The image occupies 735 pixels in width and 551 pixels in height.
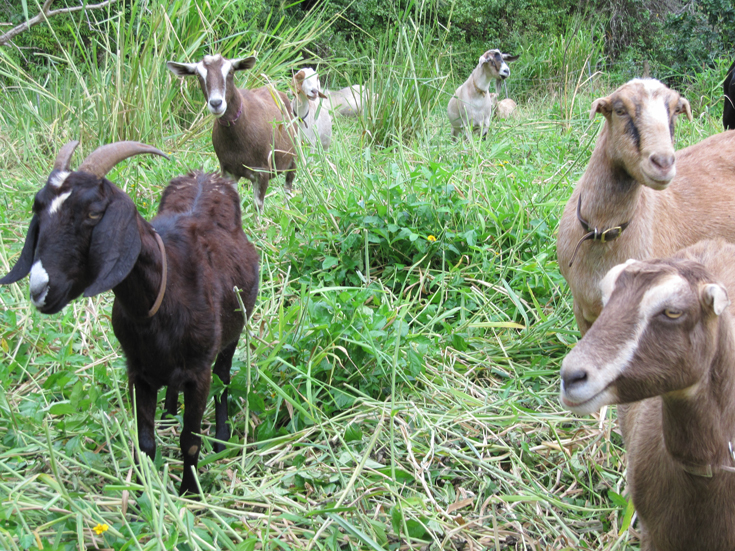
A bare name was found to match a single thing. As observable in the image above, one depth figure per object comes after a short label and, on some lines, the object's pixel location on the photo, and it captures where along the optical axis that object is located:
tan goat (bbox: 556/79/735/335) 2.91
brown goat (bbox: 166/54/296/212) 5.71
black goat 2.08
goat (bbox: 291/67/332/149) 7.65
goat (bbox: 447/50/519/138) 9.39
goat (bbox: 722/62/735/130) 5.79
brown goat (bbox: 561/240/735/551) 1.60
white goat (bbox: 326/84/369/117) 12.41
